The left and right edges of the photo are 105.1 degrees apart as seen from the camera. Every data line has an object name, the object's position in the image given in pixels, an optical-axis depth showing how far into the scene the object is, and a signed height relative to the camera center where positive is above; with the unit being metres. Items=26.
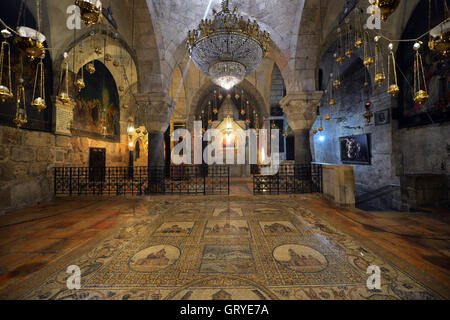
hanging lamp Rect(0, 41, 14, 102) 2.52 +1.08
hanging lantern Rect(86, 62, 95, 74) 4.18 +2.39
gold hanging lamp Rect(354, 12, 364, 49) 6.37 +5.44
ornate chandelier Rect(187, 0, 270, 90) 4.31 +3.08
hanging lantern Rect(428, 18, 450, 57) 2.19 +1.64
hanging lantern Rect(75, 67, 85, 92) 4.04 +1.94
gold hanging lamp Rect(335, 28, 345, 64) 4.67 +4.77
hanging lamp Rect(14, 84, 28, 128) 4.88 +1.63
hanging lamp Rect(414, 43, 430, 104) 2.98 +1.17
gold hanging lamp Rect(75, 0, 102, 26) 2.07 +1.93
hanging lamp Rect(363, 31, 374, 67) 3.80 +2.29
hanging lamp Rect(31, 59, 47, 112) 3.30 +1.21
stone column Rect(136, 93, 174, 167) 6.41 +1.72
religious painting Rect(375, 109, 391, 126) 7.14 +1.99
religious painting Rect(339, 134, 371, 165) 8.13 +0.75
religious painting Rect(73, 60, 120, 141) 8.16 +3.13
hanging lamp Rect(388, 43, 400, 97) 3.23 +1.41
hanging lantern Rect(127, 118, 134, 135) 10.43 +2.34
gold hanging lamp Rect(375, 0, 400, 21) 1.83 +1.72
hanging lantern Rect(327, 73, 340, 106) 10.61 +4.53
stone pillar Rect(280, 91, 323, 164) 6.36 +1.82
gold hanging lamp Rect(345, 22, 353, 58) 8.24 +6.03
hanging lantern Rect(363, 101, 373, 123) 7.97 +2.76
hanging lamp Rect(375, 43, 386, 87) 3.40 +1.76
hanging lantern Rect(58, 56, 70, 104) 3.52 +1.40
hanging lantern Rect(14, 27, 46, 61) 2.34 +1.72
